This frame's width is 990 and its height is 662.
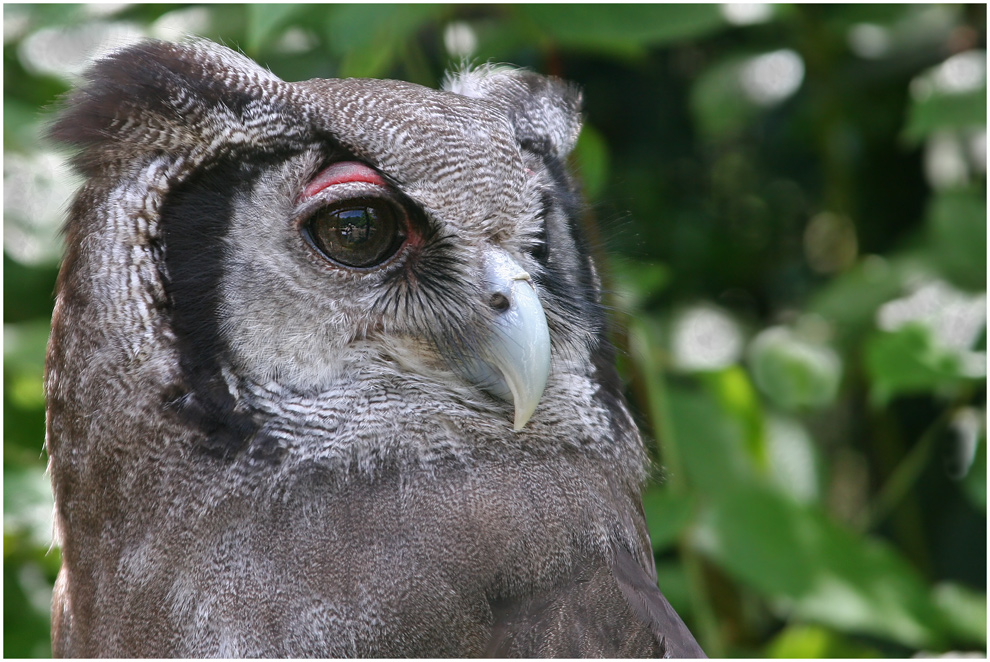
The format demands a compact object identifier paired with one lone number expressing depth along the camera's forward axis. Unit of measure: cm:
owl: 251
